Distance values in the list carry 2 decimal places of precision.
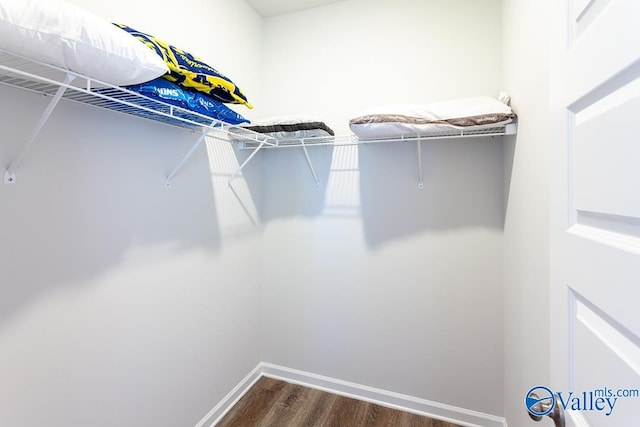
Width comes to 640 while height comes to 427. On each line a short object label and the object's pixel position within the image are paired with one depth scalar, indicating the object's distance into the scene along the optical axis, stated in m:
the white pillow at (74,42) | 0.63
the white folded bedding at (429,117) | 1.39
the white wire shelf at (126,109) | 0.82
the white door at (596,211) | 0.41
